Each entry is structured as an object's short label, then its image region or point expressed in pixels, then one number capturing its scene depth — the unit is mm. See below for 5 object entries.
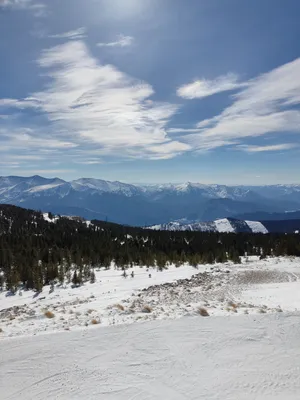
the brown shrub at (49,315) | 16200
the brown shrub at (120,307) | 17012
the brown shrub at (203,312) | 14522
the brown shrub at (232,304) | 16670
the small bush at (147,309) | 15986
